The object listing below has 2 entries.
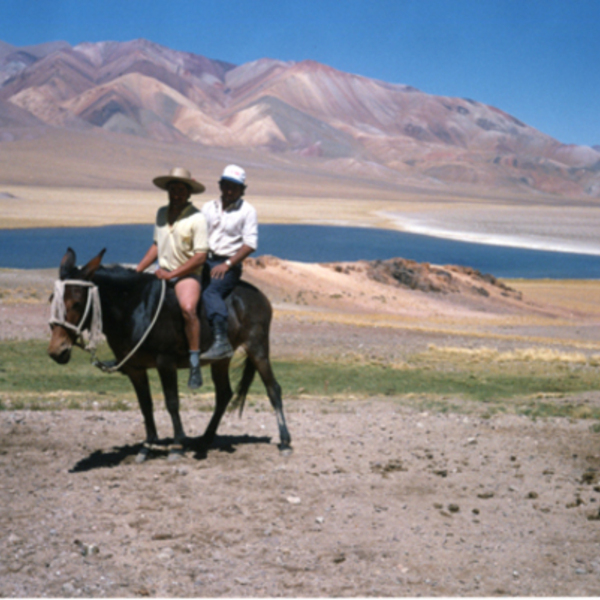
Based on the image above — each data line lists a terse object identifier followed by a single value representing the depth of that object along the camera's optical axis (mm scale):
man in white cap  8523
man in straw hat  8203
